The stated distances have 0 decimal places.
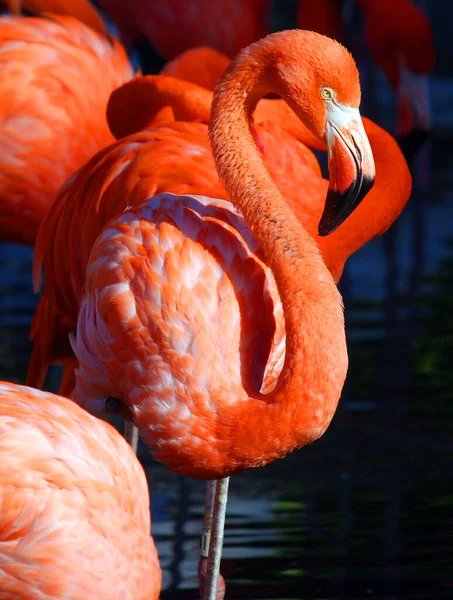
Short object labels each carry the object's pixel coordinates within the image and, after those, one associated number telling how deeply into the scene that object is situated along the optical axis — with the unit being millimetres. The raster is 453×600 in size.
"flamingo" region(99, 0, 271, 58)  12305
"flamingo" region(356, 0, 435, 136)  11516
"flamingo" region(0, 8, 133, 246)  9211
